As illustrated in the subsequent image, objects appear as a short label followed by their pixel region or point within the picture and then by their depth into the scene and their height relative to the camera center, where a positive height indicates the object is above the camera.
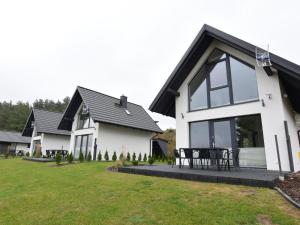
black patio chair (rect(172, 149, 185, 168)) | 9.02 +0.19
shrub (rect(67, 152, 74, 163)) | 14.03 -0.18
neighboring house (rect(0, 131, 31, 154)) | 36.28 +2.15
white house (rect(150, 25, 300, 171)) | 8.05 +2.68
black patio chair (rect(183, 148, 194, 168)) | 8.56 +0.15
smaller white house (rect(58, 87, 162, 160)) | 16.62 +2.66
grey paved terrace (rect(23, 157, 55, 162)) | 16.06 -0.39
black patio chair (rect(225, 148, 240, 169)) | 8.24 +0.02
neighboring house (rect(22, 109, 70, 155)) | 23.77 +2.64
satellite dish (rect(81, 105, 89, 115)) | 18.69 +4.08
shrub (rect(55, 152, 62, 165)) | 13.18 -0.24
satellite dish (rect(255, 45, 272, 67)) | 7.63 +3.80
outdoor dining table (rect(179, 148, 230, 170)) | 7.64 +0.16
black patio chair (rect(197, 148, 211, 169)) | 8.16 +0.15
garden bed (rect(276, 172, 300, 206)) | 4.51 -0.68
